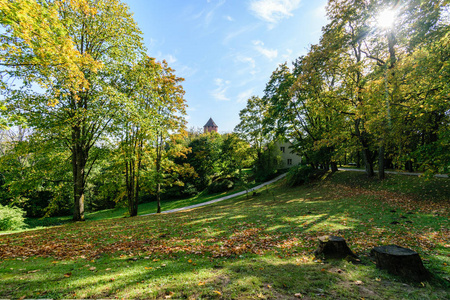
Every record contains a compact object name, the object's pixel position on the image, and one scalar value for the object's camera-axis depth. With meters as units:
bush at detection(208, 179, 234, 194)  31.73
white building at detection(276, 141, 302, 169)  45.59
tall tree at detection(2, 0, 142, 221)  10.73
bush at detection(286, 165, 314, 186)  24.73
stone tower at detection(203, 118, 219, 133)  103.61
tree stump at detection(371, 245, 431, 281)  3.86
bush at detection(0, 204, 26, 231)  12.92
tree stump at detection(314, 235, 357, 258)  4.89
